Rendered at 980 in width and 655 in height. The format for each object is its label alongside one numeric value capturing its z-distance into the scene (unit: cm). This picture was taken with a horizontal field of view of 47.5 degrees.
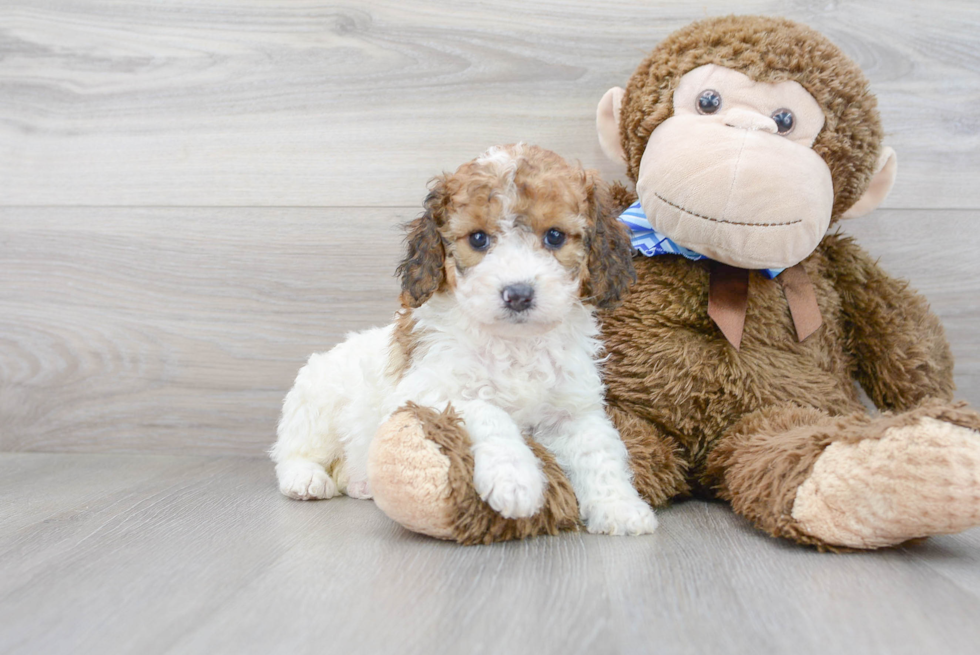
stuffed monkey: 66
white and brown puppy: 68
